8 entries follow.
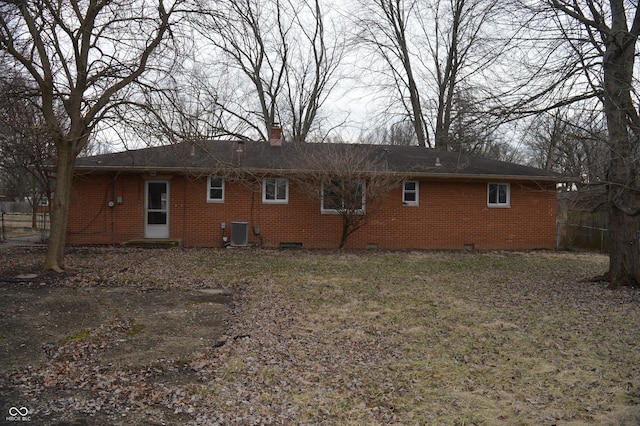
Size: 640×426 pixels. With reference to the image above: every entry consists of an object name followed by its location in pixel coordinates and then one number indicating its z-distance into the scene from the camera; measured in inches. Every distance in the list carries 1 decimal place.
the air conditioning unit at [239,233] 612.1
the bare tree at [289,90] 1161.4
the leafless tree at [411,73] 1141.7
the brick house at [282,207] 617.0
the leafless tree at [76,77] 370.3
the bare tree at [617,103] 366.3
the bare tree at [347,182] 561.9
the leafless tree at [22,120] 351.3
